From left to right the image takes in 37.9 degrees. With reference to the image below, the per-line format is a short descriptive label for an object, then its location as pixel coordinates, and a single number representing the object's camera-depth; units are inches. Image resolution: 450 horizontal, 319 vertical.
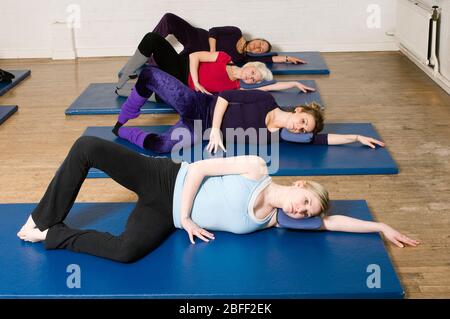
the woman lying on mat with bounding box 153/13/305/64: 234.5
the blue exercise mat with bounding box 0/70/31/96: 231.9
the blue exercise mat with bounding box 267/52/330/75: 241.9
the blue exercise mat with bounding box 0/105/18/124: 200.9
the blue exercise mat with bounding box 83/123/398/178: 151.9
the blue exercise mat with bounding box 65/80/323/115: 199.0
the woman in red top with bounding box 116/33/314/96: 194.7
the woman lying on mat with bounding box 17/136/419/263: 114.7
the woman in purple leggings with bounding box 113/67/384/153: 161.8
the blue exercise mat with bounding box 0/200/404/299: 103.7
